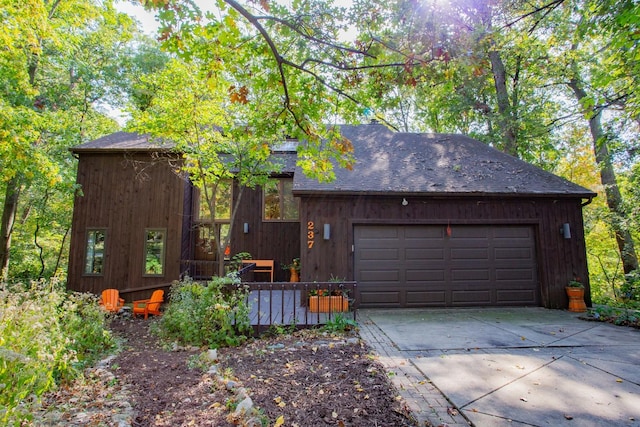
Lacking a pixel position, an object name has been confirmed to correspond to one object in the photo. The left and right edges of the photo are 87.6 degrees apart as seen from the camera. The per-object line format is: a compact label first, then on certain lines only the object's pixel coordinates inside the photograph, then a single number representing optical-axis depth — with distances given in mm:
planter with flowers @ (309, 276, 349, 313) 6914
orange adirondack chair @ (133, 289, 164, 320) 9203
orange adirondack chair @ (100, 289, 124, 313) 9334
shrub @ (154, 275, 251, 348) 5441
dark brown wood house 7910
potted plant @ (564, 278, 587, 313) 7770
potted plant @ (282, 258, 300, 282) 10352
